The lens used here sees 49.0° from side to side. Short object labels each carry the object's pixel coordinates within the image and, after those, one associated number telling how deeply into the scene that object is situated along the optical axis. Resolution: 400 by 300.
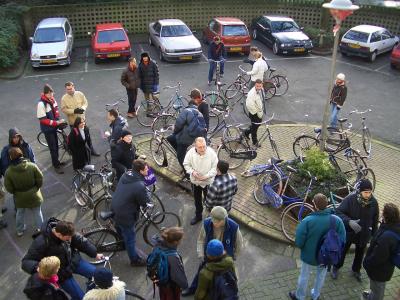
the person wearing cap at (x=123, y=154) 8.18
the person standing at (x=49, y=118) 9.52
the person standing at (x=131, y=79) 12.28
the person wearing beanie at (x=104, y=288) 4.74
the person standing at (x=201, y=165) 7.64
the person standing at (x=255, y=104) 10.27
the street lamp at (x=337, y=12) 7.81
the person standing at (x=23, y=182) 7.24
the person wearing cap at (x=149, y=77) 12.44
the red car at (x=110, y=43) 18.05
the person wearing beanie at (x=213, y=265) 4.89
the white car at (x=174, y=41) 17.98
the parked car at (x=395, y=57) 17.78
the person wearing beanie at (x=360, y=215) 6.30
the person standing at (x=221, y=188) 6.83
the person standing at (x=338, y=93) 11.38
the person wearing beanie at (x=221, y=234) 5.77
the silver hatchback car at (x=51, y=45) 17.22
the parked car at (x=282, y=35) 19.11
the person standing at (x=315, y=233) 5.80
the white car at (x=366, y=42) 18.75
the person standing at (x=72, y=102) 10.16
